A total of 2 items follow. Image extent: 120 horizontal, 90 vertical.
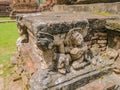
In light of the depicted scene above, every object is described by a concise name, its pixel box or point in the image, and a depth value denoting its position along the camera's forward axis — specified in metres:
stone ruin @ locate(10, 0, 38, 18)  12.48
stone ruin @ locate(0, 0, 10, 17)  15.27
